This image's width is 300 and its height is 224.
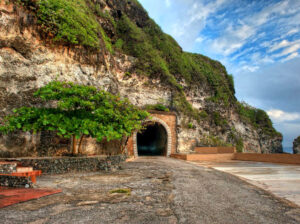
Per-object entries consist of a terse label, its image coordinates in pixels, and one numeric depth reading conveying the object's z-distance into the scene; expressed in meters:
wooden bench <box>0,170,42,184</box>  5.96
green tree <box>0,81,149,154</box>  8.55
